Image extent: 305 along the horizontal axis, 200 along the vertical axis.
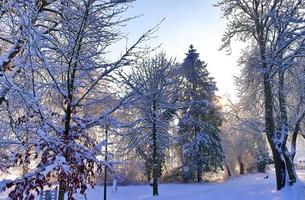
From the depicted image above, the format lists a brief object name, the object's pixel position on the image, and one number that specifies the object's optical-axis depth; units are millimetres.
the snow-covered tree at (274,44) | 17812
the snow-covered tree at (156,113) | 23500
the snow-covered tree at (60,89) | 5598
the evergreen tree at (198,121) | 32031
